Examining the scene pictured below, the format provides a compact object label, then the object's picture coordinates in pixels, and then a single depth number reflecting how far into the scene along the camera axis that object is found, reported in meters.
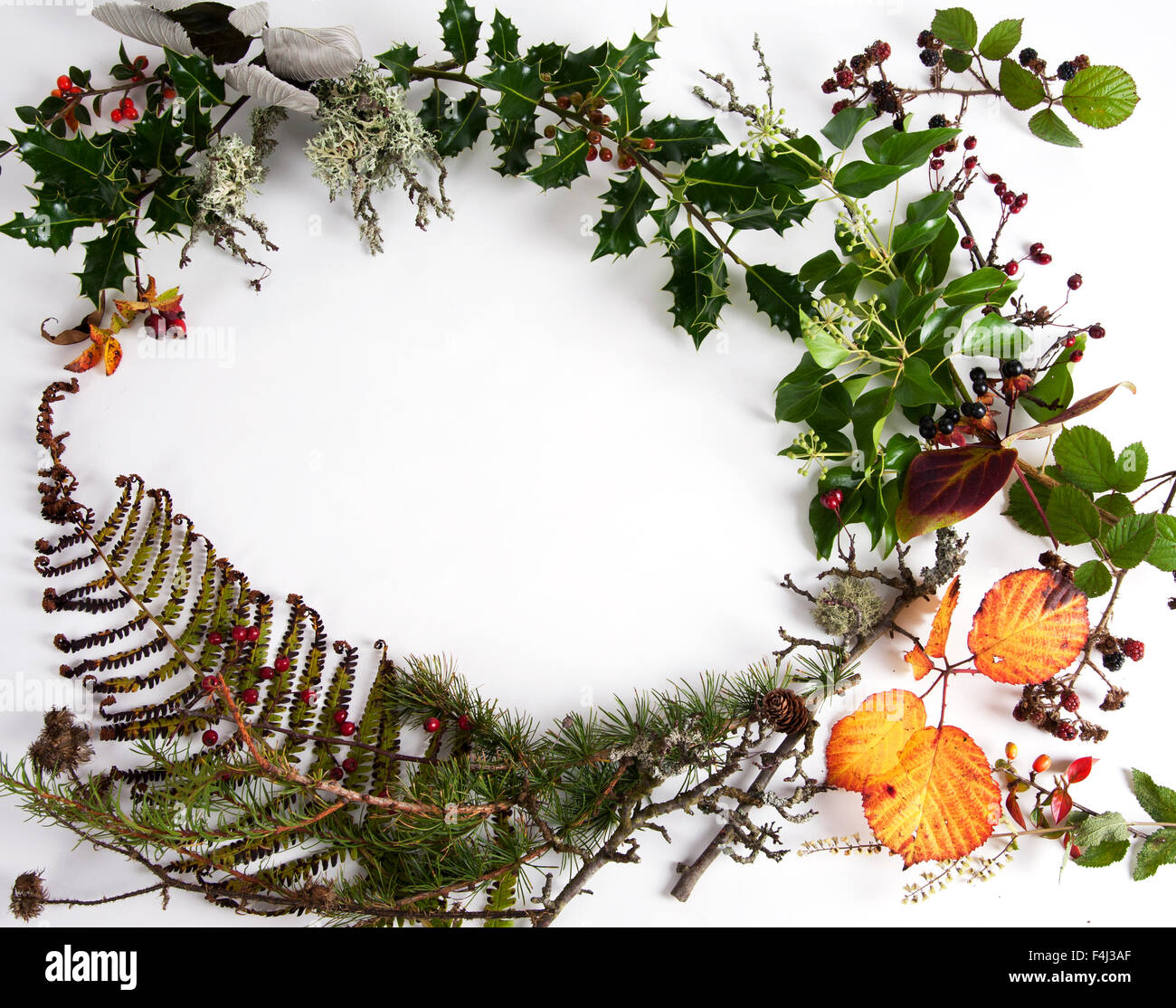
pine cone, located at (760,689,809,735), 0.47
